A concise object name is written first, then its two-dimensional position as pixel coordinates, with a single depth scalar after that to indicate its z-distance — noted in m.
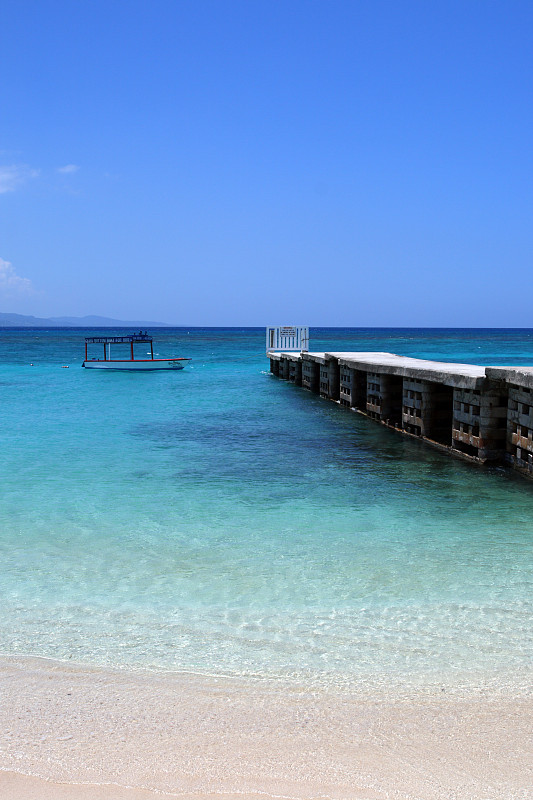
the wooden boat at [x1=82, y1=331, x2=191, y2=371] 39.81
